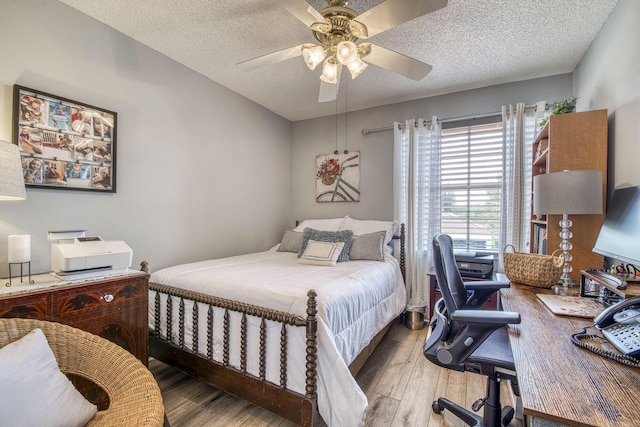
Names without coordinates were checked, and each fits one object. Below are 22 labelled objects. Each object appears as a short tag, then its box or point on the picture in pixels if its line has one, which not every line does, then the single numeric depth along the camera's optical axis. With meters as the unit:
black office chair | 1.23
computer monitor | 1.17
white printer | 1.59
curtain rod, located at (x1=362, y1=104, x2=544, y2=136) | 2.85
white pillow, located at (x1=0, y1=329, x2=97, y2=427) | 0.88
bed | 1.48
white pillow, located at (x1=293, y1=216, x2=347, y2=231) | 3.51
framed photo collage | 1.78
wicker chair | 1.02
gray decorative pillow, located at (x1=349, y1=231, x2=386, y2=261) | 2.84
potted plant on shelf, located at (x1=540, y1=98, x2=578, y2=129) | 2.12
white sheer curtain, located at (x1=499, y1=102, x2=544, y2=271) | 2.79
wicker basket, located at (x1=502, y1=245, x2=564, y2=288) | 1.71
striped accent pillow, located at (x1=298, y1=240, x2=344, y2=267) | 2.61
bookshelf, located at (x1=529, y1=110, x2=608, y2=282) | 1.87
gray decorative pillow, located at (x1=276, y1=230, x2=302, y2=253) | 3.29
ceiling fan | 1.44
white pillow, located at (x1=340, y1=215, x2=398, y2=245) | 3.19
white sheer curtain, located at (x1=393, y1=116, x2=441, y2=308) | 3.21
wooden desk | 0.64
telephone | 0.86
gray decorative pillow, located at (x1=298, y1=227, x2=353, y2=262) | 2.82
